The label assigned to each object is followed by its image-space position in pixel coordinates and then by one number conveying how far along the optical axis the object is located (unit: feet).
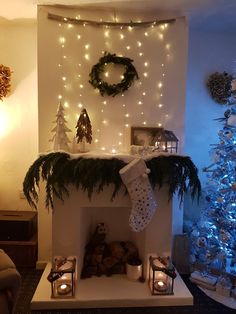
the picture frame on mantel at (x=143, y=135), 8.63
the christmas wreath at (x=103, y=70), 8.36
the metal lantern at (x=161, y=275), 7.30
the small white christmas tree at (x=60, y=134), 7.95
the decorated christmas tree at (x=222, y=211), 7.79
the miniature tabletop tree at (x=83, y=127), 8.12
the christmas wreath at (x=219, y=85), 10.03
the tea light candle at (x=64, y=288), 7.24
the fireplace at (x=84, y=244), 7.13
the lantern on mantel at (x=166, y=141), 7.97
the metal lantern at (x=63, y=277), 6.98
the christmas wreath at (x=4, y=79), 9.53
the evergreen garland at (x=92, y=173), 7.07
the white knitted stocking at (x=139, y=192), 6.94
